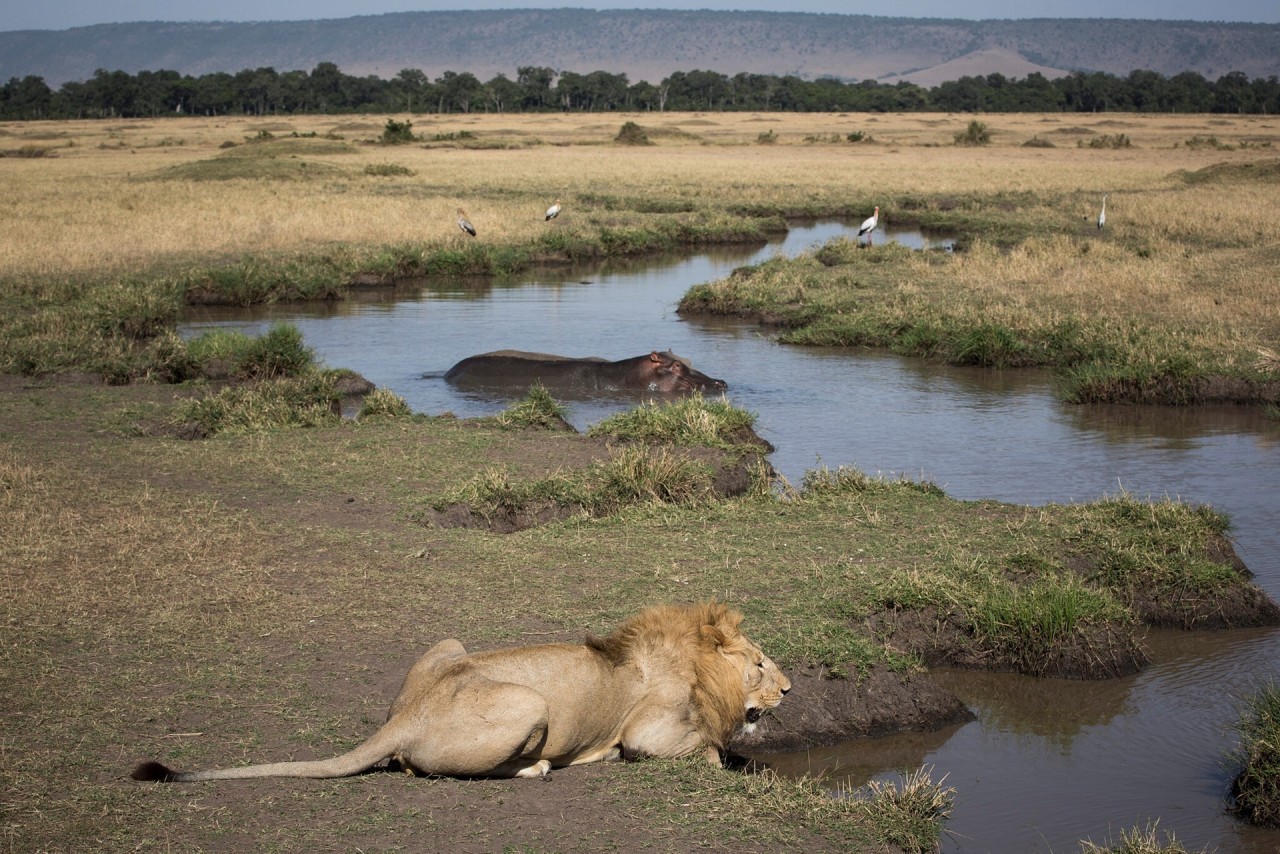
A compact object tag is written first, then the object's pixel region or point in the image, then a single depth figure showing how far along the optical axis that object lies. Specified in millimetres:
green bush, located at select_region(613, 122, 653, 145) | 63569
